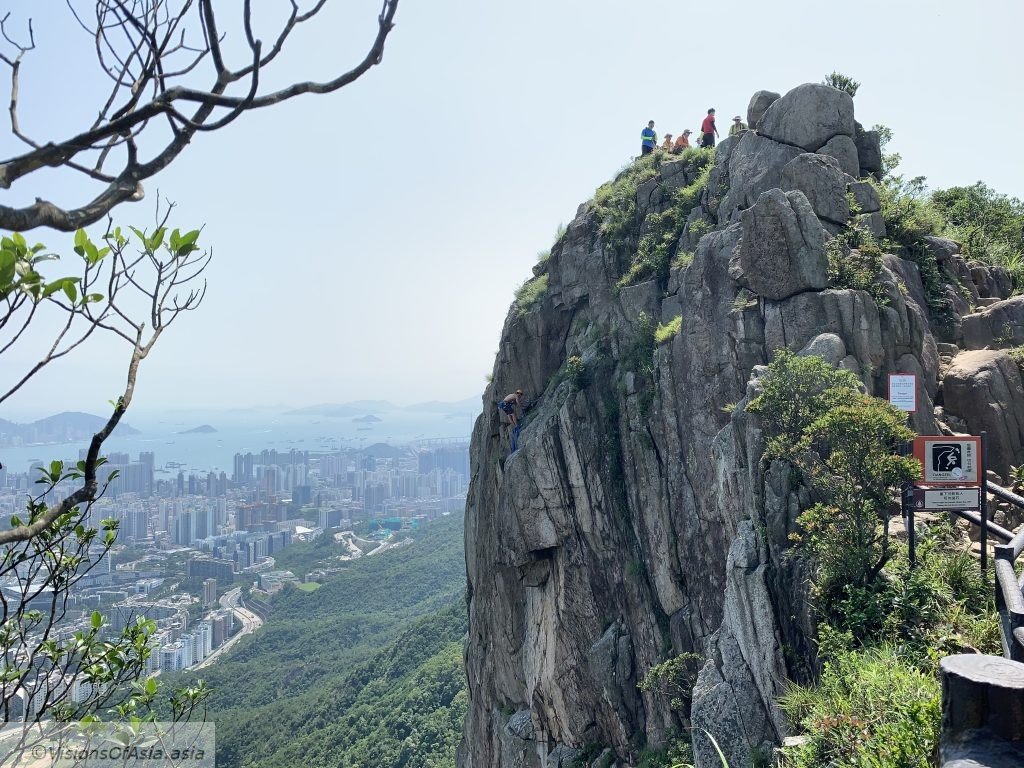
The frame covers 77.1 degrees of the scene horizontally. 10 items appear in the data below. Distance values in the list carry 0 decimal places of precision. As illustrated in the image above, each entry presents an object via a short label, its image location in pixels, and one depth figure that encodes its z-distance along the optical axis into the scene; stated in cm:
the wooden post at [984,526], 780
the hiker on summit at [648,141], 2255
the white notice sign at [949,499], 796
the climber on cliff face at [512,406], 2175
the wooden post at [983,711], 358
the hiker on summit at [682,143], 2120
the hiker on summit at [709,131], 2060
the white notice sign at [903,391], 1155
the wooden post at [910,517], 798
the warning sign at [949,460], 809
